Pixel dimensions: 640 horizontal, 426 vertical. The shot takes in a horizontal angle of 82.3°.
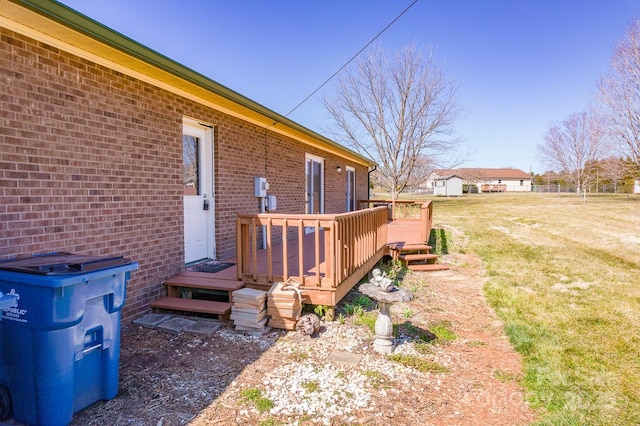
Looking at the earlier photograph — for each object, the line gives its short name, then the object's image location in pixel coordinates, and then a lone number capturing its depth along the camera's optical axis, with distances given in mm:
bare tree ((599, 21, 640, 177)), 15258
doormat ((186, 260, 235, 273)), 5301
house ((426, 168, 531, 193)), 66188
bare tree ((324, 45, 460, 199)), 17359
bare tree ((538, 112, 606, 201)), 28500
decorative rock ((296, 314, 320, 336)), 4029
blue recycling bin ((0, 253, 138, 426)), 2270
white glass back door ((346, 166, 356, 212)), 14789
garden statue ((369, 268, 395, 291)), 3855
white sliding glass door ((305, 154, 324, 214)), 10234
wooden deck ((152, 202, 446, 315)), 4414
